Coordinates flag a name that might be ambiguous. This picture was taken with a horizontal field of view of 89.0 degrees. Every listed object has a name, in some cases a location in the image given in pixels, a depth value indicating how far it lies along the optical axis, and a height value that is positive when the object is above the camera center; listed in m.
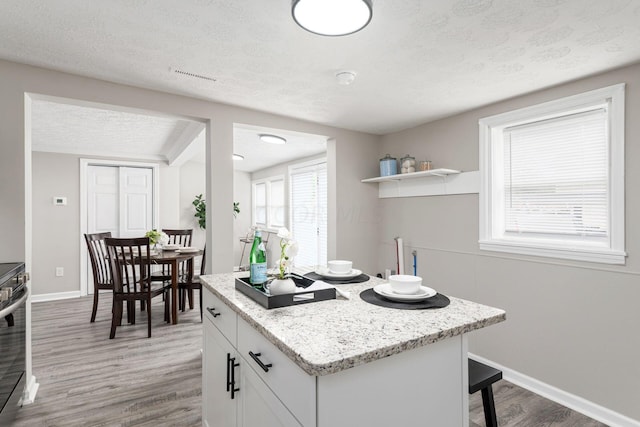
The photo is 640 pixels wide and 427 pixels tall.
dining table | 3.67 -0.55
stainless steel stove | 1.67 -0.68
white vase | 1.31 -0.30
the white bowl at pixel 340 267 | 1.80 -0.30
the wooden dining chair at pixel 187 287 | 3.98 -0.89
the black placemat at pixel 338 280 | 1.75 -0.36
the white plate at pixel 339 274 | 1.76 -0.33
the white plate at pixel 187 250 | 4.11 -0.45
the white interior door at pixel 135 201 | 5.38 +0.24
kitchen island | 0.88 -0.46
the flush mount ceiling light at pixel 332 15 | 1.35 +0.86
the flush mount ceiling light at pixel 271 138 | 4.01 +0.94
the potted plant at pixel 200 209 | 6.51 +0.11
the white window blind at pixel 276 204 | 6.33 +0.20
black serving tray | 1.29 -0.34
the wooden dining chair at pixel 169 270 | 3.93 -0.74
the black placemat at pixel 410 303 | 1.29 -0.37
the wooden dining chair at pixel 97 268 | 3.69 -0.62
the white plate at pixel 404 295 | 1.34 -0.34
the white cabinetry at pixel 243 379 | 0.94 -0.60
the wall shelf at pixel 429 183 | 2.94 +0.30
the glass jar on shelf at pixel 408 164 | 3.34 +0.51
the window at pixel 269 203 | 6.38 +0.24
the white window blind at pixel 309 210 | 5.09 +0.07
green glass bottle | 1.48 -0.23
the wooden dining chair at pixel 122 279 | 3.35 -0.68
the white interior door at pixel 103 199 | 5.13 +0.26
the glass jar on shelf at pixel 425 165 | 3.20 +0.47
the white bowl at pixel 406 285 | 1.37 -0.30
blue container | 3.52 +0.52
